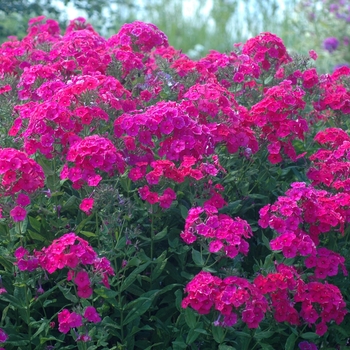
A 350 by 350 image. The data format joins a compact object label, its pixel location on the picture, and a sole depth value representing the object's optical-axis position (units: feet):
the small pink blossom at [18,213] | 10.41
